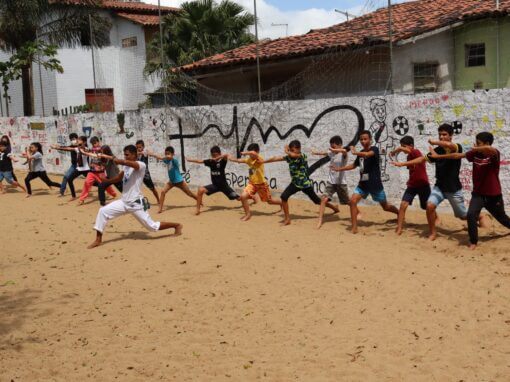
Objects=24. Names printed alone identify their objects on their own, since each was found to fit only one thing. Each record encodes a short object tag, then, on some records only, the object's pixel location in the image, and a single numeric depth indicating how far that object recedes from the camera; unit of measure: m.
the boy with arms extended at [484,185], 7.53
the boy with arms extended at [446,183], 8.13
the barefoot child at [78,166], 13.62
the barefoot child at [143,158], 12.19
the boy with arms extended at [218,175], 10.85
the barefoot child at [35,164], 13.98
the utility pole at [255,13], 12.18
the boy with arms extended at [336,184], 9.90
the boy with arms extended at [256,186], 10.55
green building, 14.09
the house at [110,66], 28.30
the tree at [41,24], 24.52
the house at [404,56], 13.47
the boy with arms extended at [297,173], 9.85
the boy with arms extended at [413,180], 8.70
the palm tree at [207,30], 22.78
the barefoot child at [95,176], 12.86
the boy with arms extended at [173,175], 11.53
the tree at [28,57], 22.21
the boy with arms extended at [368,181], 9.13
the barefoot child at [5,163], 14.90
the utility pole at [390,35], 9.85
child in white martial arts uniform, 8.94
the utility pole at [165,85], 14.79
